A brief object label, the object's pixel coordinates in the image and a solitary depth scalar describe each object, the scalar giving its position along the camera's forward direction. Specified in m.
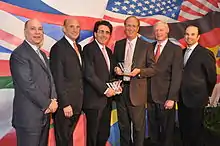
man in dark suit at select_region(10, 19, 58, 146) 2.59
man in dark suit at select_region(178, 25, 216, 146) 3.53
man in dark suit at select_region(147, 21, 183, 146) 3.53
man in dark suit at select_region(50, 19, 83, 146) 3.03
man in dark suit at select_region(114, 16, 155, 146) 3.41
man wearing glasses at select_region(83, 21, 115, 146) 3.23
